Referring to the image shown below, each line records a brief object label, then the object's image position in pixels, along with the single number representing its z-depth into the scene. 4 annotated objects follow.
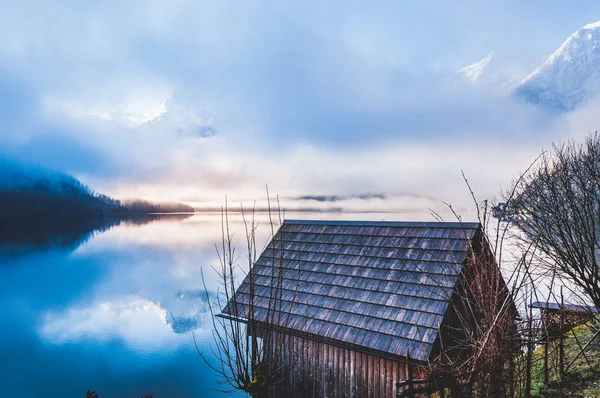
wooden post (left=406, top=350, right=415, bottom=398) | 6.26
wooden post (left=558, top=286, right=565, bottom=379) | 8.70
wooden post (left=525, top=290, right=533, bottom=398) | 4.98
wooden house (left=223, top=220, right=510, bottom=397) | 8.56
